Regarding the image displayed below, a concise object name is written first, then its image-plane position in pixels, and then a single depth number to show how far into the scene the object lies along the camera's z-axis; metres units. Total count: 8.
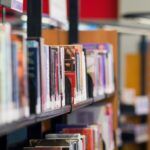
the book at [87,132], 3.69
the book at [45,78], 2.41
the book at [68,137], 3.31
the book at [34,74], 2.28
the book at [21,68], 2.00
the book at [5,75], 1.89
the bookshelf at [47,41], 2.15
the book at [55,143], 2.98
